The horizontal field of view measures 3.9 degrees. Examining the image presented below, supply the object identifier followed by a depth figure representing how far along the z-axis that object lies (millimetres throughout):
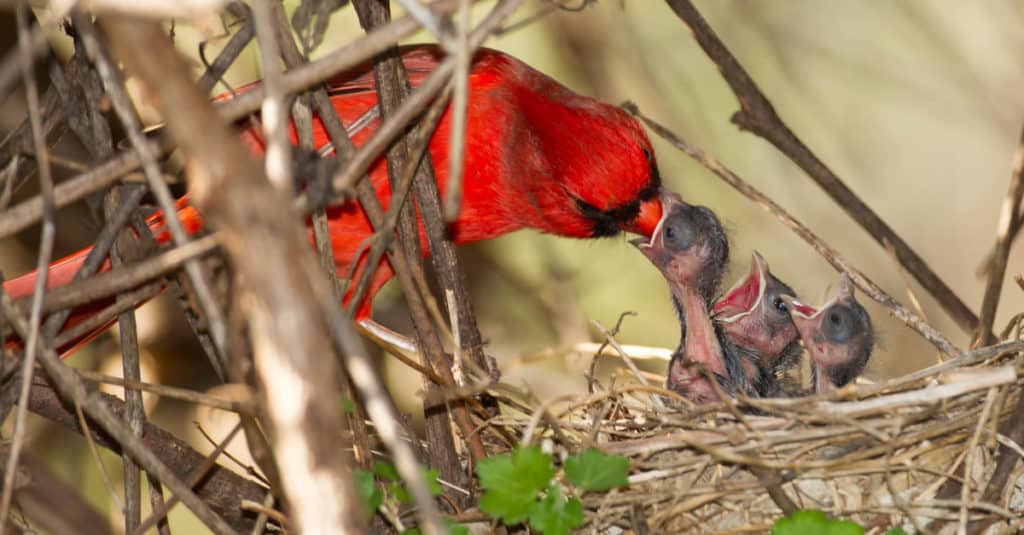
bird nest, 3660
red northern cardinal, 3739
